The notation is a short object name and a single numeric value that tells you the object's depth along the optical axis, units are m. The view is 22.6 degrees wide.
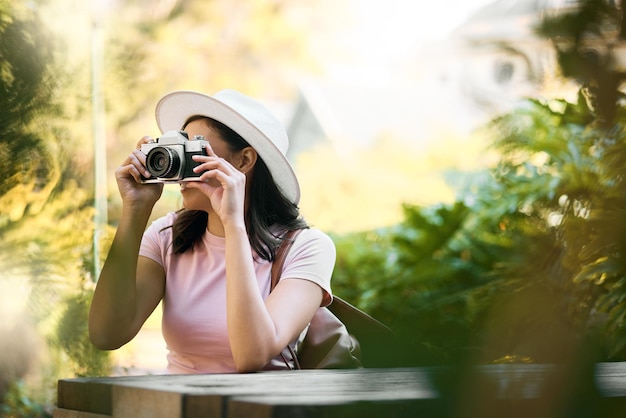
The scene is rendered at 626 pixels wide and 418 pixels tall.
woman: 2.61
